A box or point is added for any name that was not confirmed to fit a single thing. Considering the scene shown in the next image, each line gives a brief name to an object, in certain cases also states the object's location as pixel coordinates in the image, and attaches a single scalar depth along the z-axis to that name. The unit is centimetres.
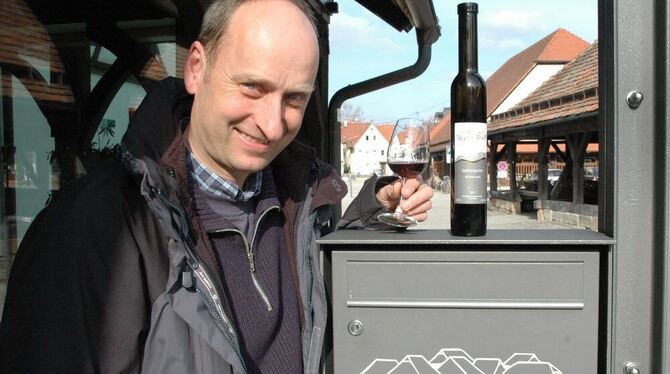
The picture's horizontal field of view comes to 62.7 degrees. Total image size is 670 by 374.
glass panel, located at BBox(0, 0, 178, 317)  319
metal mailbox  124
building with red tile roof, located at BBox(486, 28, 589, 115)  3309
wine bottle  128
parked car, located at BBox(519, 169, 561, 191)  2458
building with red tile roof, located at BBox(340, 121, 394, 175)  6225
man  104
